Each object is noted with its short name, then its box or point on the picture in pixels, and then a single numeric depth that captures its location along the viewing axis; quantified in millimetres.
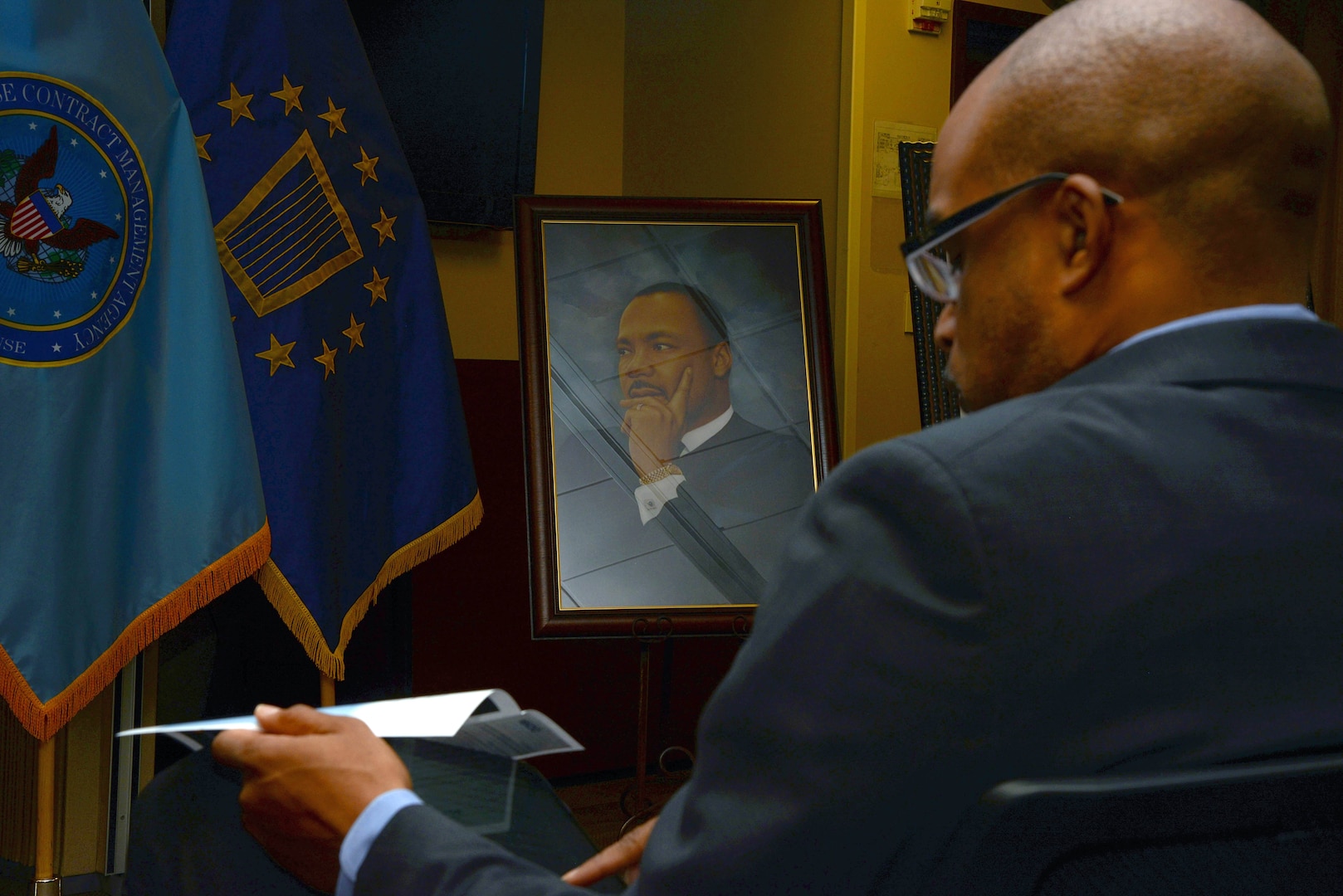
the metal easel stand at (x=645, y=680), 2156
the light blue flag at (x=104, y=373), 1844
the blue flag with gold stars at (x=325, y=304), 2145
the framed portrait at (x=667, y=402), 2195
